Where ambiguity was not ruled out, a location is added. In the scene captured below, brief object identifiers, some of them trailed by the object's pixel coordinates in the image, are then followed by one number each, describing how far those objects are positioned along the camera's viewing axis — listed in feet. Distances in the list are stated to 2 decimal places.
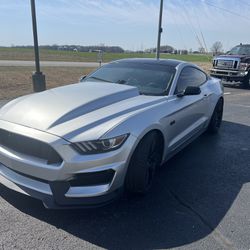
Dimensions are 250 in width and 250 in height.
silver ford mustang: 7.10
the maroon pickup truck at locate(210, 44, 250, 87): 37.14
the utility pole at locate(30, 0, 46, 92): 23.75
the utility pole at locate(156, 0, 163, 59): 42.37
